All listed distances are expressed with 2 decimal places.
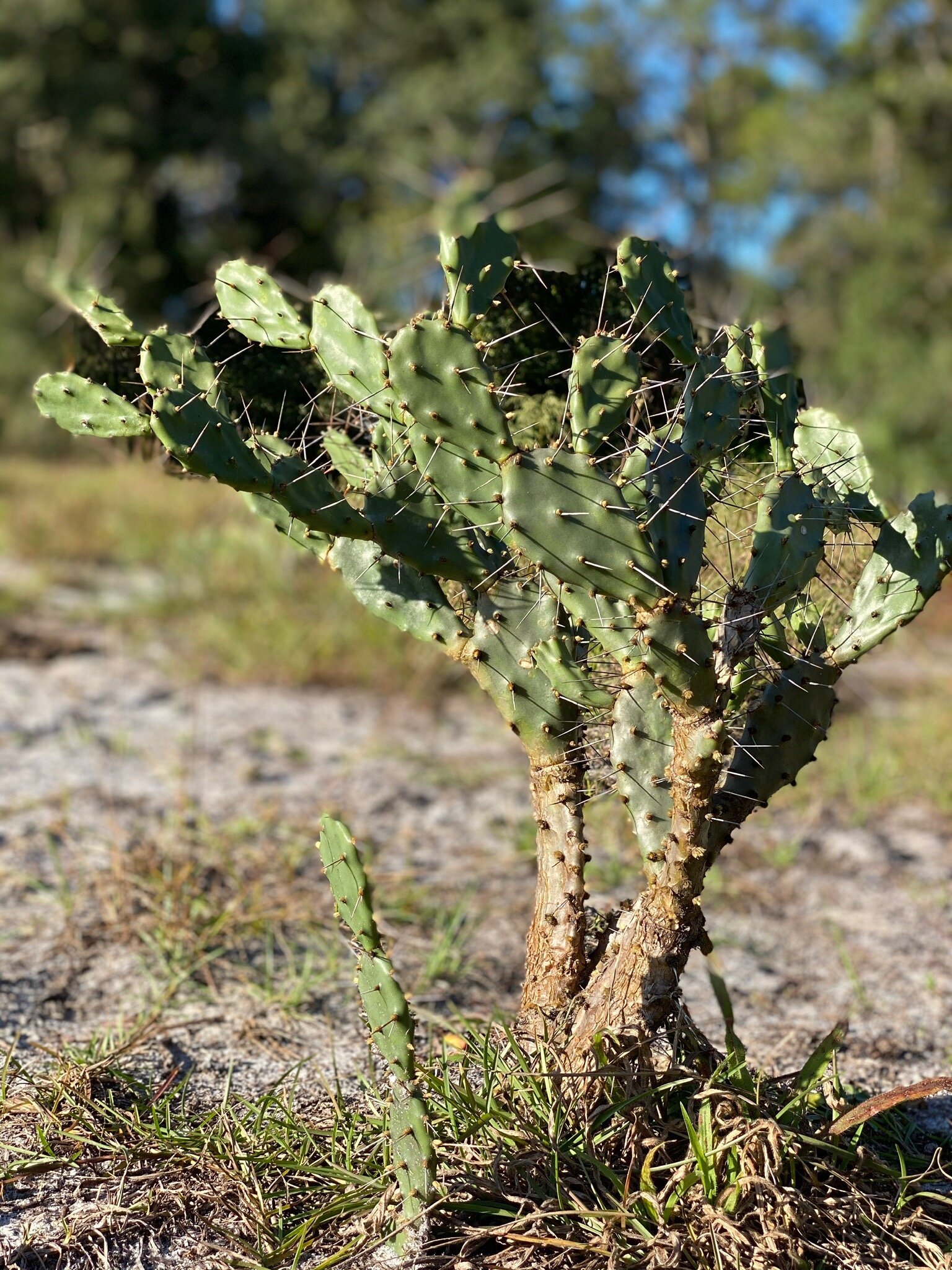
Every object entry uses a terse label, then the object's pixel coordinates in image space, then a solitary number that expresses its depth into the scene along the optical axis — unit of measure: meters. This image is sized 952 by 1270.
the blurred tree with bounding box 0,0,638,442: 17.14
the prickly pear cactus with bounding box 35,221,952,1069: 1.49
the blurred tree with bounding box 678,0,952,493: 11.62
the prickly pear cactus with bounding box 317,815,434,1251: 1.45
